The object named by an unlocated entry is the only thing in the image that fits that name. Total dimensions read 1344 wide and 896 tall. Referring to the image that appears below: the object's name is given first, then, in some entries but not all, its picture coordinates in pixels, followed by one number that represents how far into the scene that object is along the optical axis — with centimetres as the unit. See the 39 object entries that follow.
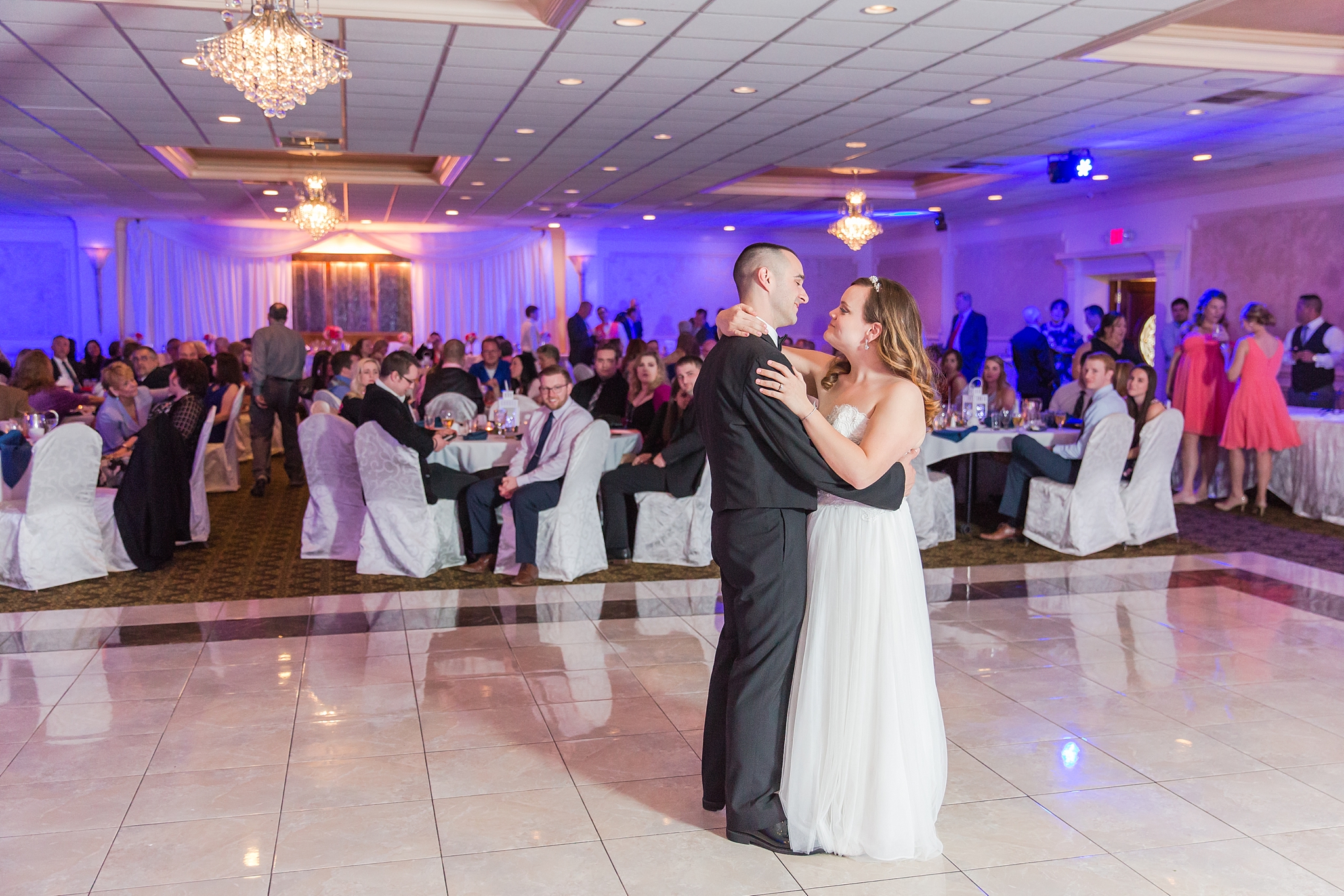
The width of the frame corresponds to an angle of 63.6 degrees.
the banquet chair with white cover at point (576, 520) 582
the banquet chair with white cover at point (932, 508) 665
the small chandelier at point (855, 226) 1192
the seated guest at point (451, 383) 777
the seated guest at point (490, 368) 1020
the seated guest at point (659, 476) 620
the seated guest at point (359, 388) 675
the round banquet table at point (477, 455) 650
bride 264
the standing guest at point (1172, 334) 1030
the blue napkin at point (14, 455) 633
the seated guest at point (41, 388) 752
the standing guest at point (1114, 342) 872
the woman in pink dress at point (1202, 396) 862
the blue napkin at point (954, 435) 696
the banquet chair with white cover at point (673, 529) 621
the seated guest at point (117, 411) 690
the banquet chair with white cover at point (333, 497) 641
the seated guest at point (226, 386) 846
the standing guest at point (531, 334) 1612
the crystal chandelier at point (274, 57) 440
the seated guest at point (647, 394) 688
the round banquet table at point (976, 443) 693
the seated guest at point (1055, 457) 646
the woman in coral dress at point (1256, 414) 801
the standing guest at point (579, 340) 1488
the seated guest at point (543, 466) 583
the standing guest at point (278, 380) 943
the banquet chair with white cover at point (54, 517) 560
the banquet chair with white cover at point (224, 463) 901
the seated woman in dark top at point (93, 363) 1337
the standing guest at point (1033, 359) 1106
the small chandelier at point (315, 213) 1026
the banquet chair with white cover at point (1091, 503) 647
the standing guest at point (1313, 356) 893
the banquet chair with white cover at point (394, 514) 587
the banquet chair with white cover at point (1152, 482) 661
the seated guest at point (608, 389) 759
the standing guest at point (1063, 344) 1145
